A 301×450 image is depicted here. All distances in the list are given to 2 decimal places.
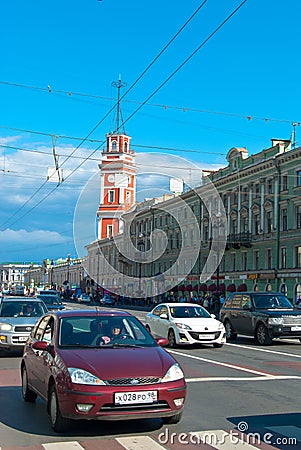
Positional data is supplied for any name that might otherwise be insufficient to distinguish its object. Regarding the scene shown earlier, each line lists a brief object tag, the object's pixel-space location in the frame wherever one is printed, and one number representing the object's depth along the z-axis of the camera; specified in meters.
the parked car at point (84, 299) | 85.26
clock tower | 49.53
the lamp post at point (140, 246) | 80.93
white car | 19.19
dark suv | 20.39
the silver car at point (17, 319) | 16.27
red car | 7.18
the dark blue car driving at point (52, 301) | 29.05
